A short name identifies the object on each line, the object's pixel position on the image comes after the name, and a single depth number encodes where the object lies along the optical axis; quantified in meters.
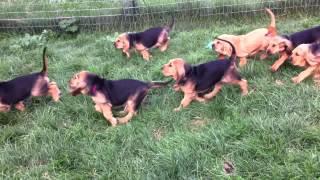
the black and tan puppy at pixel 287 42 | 3.74
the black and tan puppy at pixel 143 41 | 4.52
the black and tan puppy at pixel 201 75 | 3.44
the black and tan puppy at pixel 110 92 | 3.34
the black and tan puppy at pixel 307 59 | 3.43
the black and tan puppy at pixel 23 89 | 3.55
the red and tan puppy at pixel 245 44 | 3.93
